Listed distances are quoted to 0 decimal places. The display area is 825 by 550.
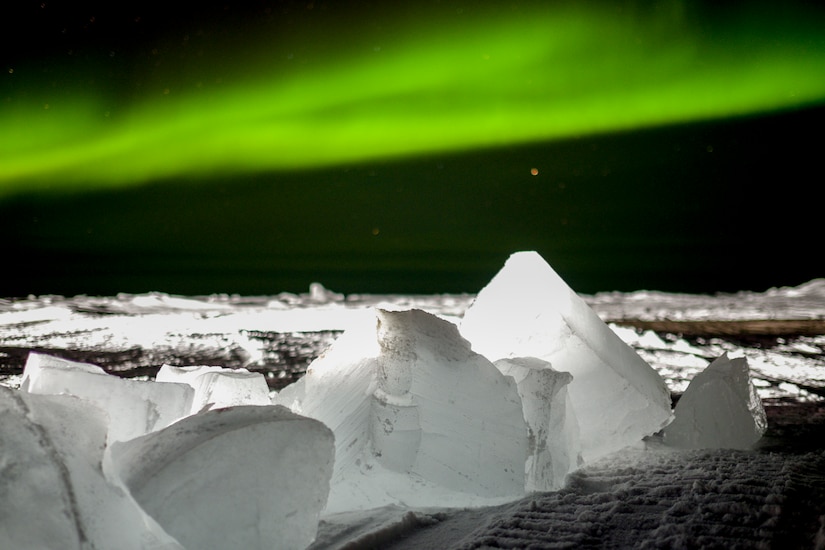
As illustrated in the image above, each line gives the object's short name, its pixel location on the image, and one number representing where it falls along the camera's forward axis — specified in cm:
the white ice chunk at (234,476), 134
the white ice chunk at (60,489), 122
